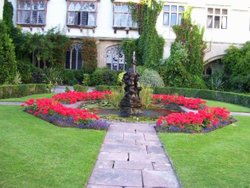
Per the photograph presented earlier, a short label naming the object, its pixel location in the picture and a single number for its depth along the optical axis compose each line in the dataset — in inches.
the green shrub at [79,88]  544.8
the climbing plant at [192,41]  729.6
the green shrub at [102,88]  581.5
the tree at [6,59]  561.8
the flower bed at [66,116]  276.5
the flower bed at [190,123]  274.1
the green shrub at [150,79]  630.1
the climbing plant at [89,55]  766.7
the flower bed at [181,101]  425.1
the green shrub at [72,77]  765.1
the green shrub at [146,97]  421.3
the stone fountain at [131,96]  354.5
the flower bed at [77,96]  428.3
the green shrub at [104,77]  734.7
